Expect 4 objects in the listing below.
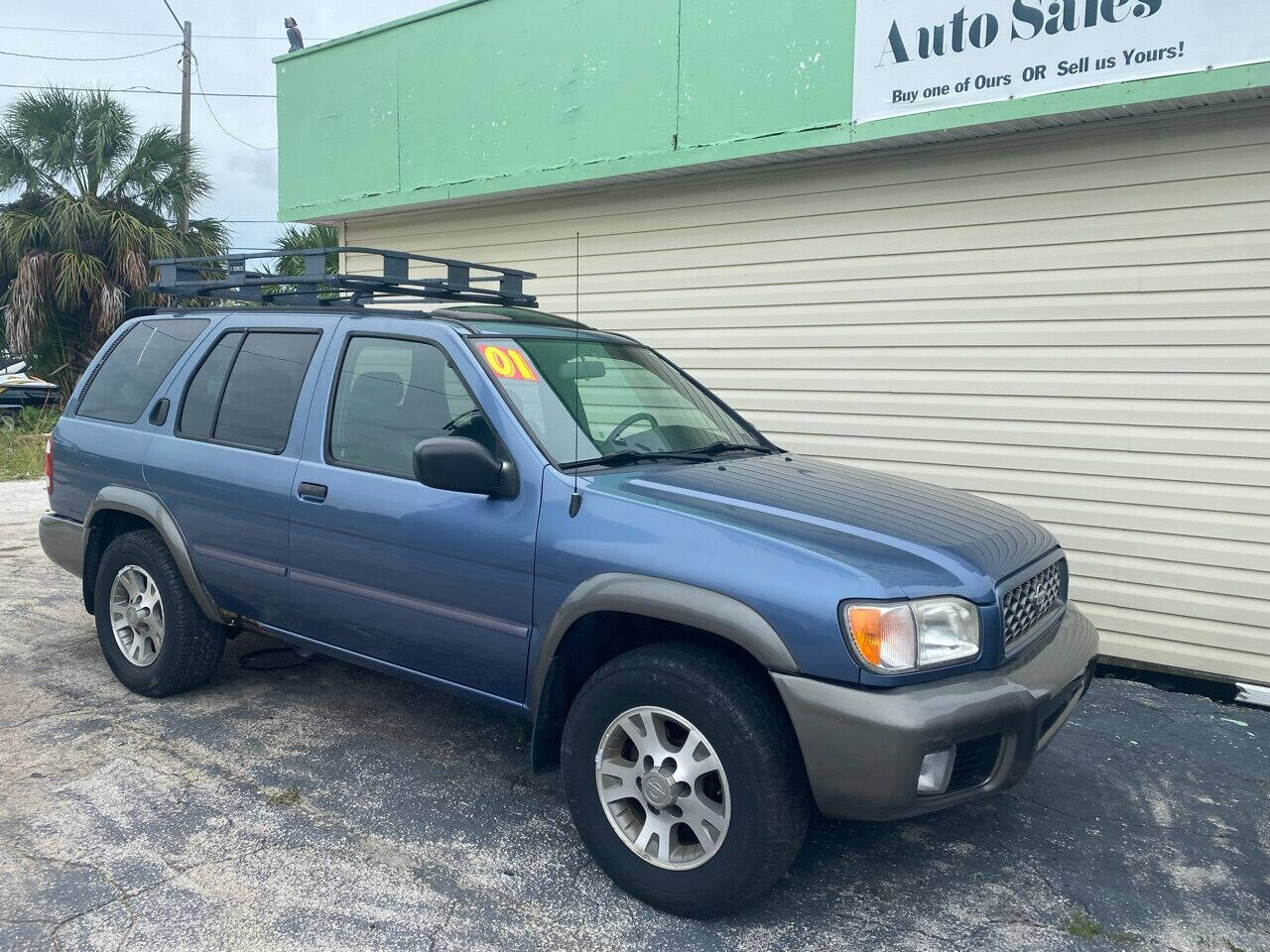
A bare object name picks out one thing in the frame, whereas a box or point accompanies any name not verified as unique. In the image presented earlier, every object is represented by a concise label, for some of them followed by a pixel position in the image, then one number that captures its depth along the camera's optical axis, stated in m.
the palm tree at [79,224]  13.05
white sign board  4.78
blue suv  2.72
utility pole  23.14
